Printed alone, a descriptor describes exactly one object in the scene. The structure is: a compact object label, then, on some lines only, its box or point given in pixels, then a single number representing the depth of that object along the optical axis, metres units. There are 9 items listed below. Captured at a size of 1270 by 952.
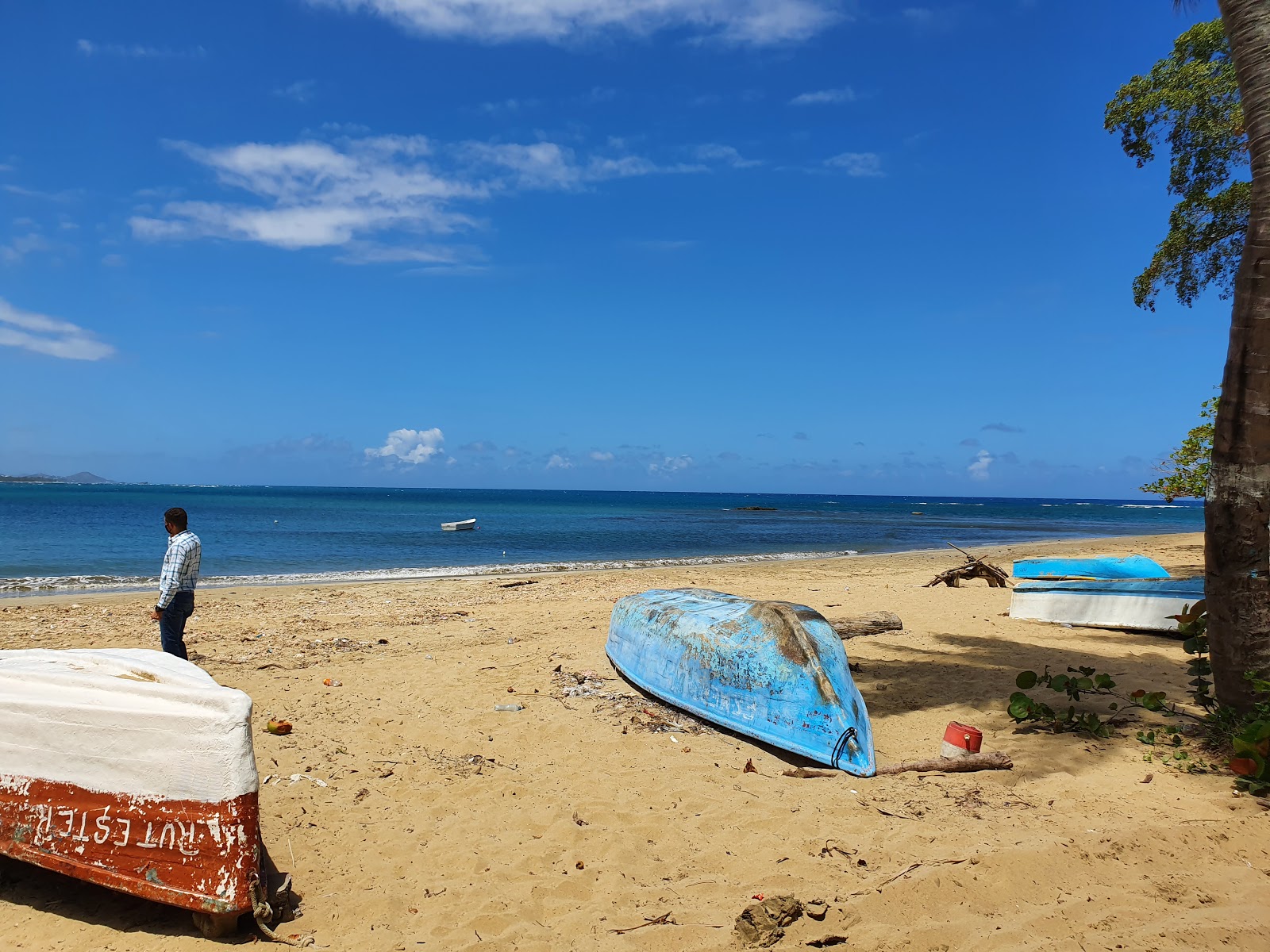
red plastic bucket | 5.29
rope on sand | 3.26
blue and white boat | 9.48
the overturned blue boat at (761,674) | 5.31
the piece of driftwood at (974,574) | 15.41
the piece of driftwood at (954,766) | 5.12
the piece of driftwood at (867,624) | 9.69
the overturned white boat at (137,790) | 3.26
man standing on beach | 6.54
